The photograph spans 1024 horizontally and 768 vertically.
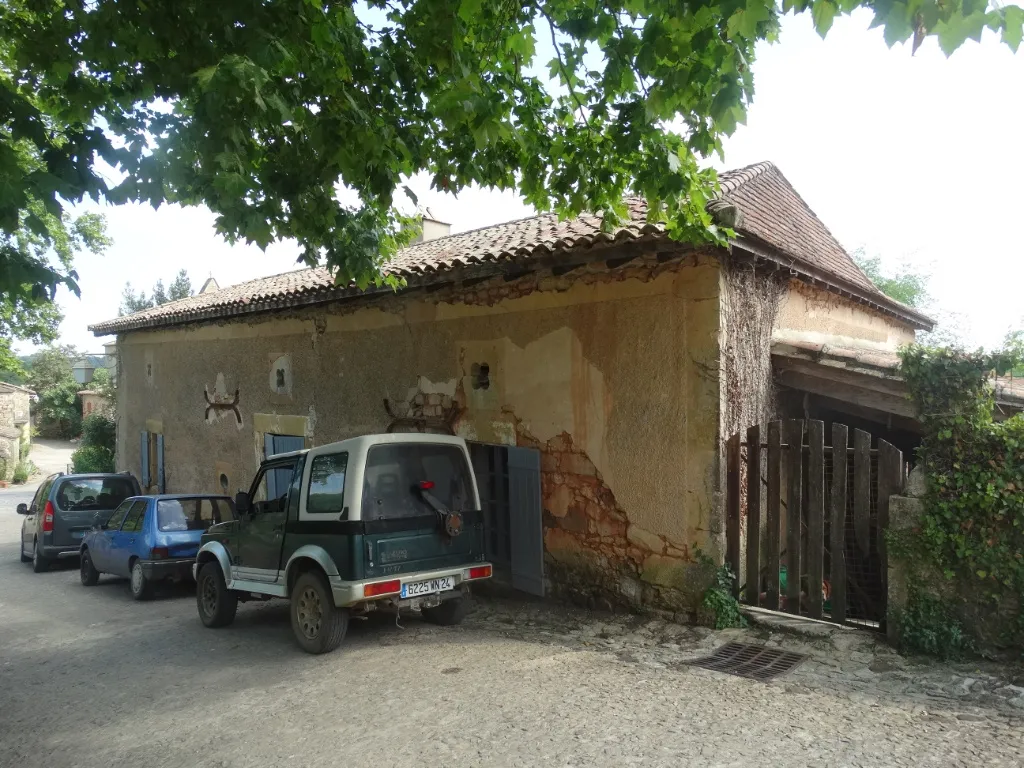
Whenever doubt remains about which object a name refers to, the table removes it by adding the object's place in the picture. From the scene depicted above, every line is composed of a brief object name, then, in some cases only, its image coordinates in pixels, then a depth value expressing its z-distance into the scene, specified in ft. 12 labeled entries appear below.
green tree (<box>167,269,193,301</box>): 176.37
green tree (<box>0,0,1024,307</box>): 14.69
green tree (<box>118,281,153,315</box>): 181.88
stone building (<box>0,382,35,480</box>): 100.22
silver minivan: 38.78
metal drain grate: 17.15
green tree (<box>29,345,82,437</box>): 151.02
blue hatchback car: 29.71
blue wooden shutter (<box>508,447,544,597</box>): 25.39
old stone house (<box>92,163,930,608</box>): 21.67
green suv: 19.25
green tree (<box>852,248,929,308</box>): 82.43
